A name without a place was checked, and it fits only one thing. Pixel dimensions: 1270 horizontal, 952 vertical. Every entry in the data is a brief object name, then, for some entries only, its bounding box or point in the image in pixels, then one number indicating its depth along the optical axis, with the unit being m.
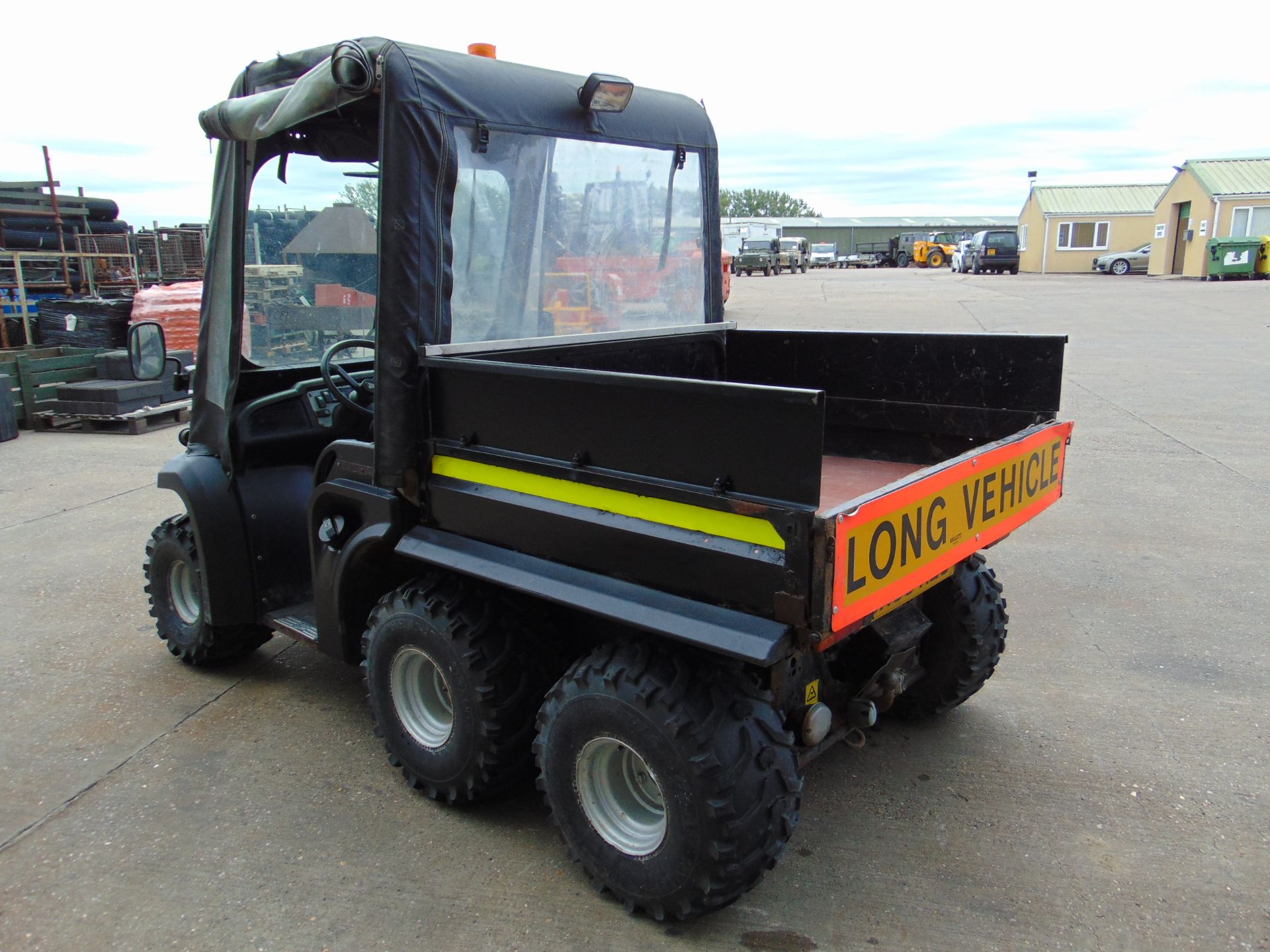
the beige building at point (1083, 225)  44.84
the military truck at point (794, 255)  49.75
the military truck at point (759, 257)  45.78
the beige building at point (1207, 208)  34.16
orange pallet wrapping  10.90
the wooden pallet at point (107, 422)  9.98
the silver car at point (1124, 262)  42.03
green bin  31.47
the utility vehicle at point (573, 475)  2.36
